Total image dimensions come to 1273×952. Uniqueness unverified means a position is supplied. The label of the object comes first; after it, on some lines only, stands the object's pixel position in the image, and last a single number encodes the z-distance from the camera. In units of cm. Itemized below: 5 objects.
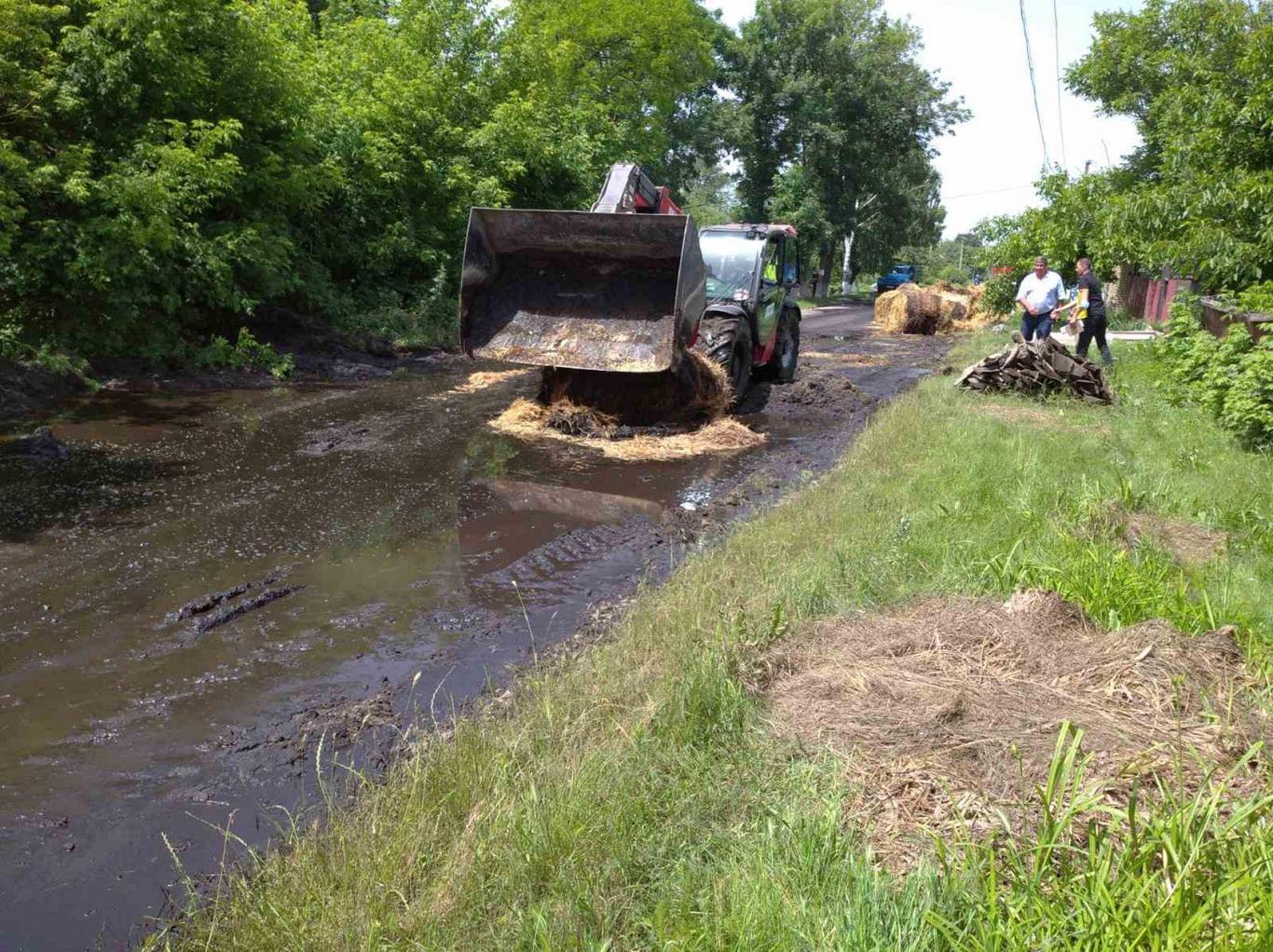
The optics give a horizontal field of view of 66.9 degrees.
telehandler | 986
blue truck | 4639
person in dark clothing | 1303
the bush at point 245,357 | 1342
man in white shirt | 1336
